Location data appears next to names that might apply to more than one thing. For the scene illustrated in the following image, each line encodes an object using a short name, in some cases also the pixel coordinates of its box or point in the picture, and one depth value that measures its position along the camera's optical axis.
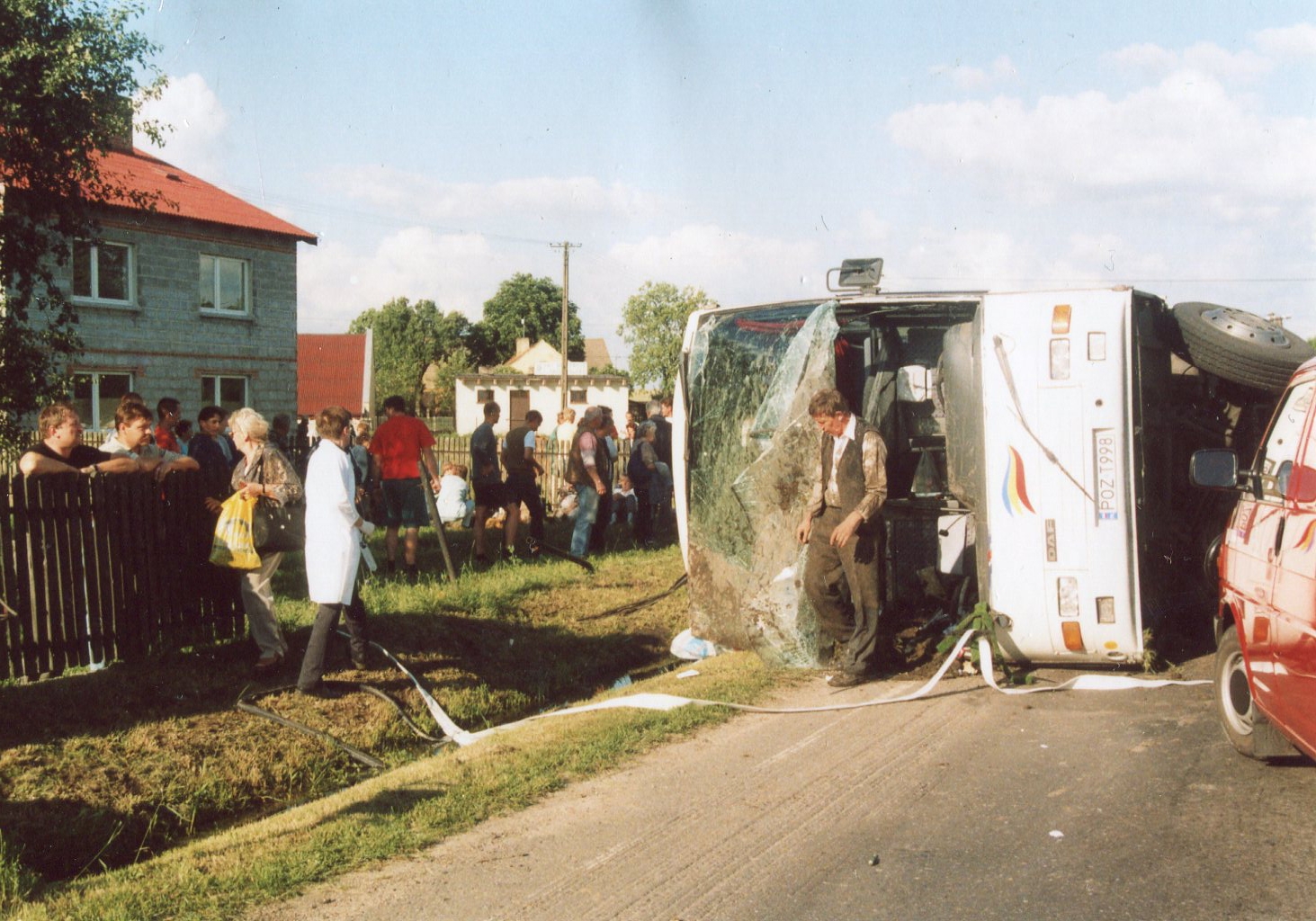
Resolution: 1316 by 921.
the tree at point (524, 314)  105.88
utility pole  47.41
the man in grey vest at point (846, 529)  7.74
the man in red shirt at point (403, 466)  11.98
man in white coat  7.46
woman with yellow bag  7.90
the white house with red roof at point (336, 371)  51.28
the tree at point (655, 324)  74.25
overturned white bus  7.44
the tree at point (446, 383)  80.06
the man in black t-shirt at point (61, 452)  7.51
